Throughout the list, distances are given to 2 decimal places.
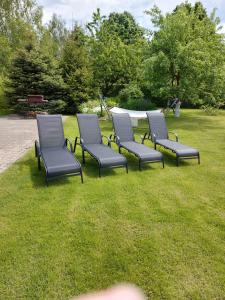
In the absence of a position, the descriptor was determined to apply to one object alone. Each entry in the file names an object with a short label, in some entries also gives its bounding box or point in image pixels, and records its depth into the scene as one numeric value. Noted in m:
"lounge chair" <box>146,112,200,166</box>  7.14
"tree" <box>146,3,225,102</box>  13.22
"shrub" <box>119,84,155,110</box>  17.98
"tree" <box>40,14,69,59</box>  34.58
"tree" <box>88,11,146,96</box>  16.64
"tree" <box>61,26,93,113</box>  17.50
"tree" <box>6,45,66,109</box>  16.23
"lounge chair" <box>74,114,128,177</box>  6.14
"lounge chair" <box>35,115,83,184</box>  5.46
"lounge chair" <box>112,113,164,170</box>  6.69
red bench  15.35
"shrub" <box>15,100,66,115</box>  15.71
